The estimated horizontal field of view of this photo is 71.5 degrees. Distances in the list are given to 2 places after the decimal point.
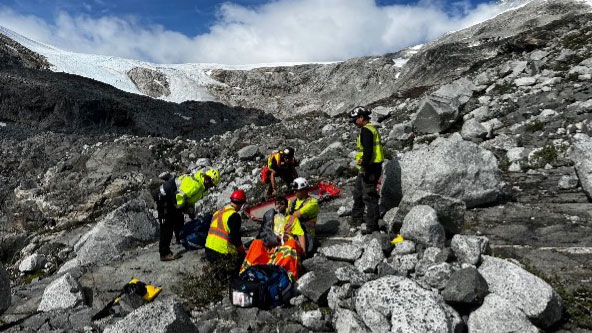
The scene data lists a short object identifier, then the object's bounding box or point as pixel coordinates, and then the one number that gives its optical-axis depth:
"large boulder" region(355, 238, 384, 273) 5.94
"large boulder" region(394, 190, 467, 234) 6.73
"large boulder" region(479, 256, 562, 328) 4.52
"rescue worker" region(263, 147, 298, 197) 11.48
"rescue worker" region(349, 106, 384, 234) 7.18
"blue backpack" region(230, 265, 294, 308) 5.66
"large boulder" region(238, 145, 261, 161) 17.62
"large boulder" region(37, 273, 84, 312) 6.64
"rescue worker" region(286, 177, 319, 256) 7.48
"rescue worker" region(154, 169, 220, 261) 8.08
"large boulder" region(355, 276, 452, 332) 4.32
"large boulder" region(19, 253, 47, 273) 10.52
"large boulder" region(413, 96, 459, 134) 14.25
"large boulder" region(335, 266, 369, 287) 5.55
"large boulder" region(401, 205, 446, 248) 6.06
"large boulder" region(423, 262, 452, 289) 4.92
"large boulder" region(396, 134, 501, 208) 7.73
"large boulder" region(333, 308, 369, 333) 4.67
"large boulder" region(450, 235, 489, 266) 5.45
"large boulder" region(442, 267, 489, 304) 4.63
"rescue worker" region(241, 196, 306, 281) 6.42
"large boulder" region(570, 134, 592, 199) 7.53
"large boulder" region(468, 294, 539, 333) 4.38
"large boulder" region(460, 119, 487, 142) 12.29
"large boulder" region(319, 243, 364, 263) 6.41
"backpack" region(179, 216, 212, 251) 8.34
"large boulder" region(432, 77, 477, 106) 17.36
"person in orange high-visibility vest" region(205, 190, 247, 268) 7.10
